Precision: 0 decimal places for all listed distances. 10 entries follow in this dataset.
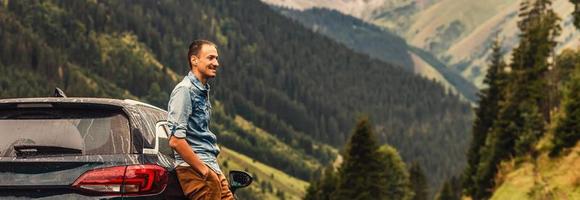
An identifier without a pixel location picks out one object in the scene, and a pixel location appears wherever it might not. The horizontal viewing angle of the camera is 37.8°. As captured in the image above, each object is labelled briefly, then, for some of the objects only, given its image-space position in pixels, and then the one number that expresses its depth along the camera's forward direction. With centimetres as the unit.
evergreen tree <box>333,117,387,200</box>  6919
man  765
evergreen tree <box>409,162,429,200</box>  13100
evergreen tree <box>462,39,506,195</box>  7444
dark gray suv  712
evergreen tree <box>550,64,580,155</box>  3036
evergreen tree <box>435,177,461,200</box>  11754
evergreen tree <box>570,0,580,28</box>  4228
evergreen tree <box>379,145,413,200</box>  10262
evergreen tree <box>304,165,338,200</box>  8421
